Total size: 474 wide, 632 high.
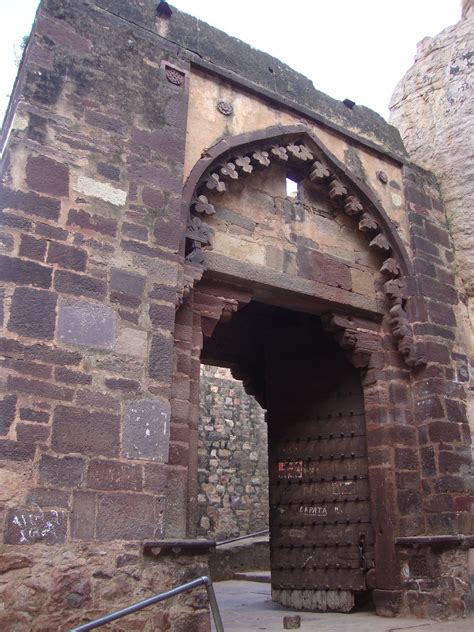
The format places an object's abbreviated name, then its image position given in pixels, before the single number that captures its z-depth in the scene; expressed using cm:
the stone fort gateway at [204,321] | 369
